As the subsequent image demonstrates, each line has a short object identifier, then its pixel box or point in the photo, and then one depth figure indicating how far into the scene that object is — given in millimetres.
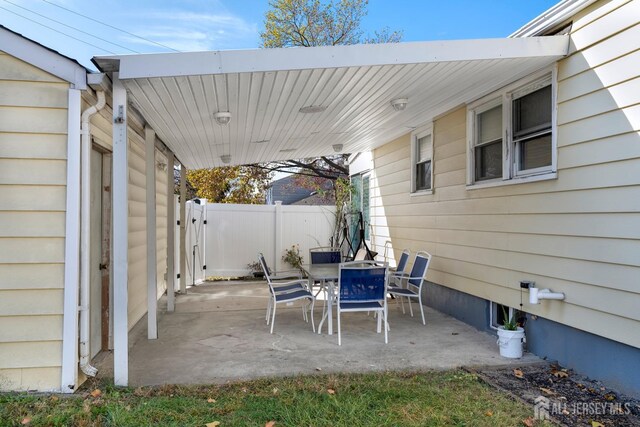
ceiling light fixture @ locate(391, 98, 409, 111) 4605
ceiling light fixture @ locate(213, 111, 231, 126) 4250
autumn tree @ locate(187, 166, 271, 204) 15023
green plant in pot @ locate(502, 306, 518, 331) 4074
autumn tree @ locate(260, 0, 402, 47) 13805
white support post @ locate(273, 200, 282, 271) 10469
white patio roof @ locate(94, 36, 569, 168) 3221
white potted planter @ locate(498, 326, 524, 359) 4023
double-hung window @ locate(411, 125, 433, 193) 6352
